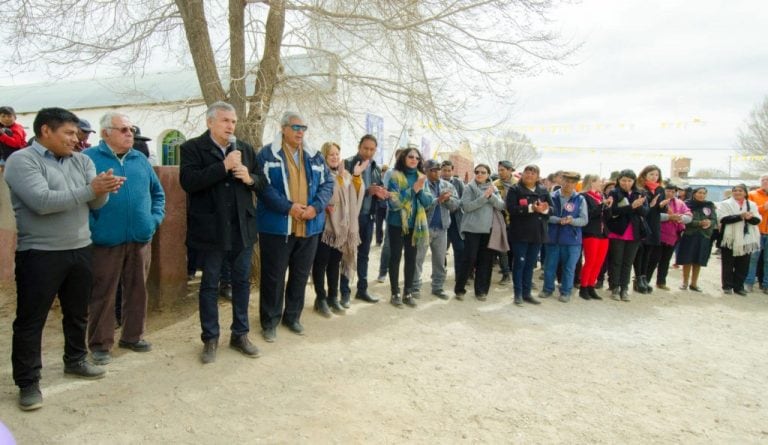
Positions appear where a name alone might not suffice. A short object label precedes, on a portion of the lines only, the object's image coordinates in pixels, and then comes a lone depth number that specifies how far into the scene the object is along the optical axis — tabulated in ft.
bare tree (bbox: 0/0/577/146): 17.66
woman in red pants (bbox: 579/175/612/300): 22.65
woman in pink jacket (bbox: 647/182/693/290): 24.70
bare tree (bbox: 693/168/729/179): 167.94
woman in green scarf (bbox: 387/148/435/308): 18.78
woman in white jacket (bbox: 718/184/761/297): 25.70
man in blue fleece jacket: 11.99
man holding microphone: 11.81
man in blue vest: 21.93
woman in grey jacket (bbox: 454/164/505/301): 20.75
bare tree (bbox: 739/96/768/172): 93.92
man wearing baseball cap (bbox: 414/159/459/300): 20.56
